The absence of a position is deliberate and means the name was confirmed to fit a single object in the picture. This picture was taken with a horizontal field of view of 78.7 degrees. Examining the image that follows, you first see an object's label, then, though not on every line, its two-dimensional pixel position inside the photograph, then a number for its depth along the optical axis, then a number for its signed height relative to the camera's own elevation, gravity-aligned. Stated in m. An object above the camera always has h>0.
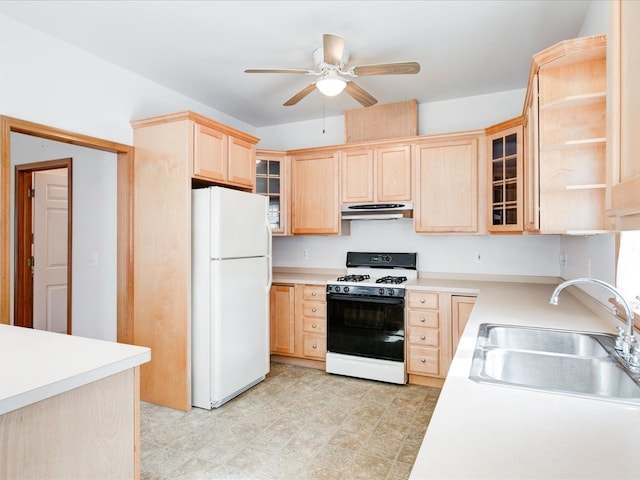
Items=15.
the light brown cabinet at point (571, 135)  1.76 +0.49
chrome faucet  1.31 -0.36
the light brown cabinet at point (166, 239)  2.86 -0.02
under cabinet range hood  3.68 +0.26
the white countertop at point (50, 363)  1.04 -0.40
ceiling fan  2.31 +1.07
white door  4.19 -0.15
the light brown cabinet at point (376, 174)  3.68 +0.61
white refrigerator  2.89 -0.44
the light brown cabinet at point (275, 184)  4.12 +0.56
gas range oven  3.40 -0.82
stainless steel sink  1.32 -0.48
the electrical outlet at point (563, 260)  3.18 -0.18
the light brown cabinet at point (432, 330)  3.26 -0.79
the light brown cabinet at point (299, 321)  3.77 -0.83
